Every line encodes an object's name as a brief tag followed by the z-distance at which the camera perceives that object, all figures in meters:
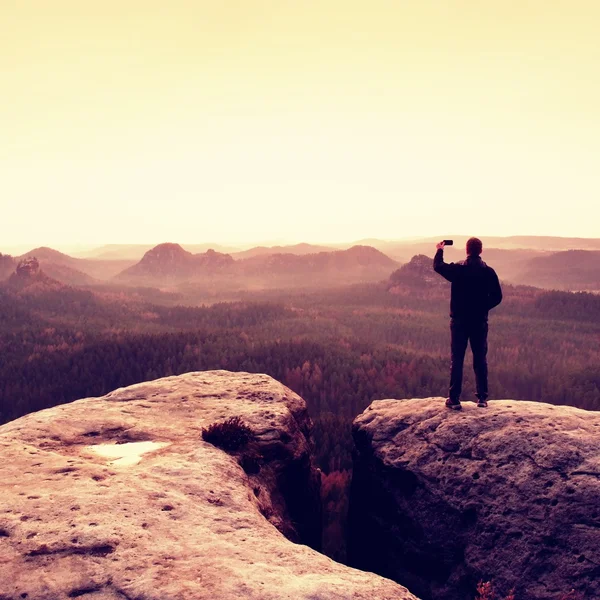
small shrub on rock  8.33
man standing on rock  8.81
